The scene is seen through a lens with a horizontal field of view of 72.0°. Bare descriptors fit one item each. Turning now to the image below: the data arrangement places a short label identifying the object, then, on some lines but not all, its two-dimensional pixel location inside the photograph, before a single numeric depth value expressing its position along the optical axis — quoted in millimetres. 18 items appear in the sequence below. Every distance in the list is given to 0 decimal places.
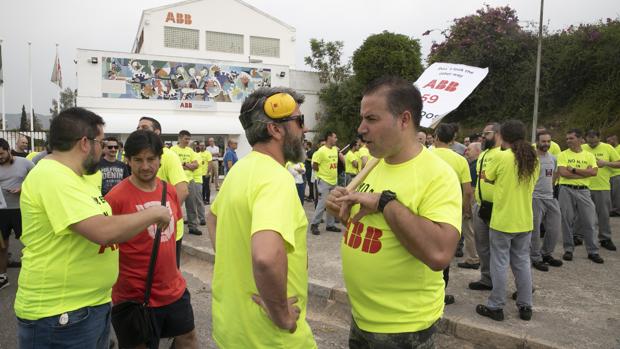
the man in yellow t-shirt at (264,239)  1621
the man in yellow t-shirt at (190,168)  8781
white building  23375
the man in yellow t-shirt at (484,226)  5086
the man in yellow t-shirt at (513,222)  4289
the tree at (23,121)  52106
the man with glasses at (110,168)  5637
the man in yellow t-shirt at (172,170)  4836
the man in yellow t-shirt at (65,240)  2186
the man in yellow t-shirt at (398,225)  1930
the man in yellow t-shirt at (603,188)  7156
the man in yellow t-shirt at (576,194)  6477
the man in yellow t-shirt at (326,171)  9184
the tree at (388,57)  28188
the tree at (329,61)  32094
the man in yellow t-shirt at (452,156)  5363
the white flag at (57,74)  25219
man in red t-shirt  2951
